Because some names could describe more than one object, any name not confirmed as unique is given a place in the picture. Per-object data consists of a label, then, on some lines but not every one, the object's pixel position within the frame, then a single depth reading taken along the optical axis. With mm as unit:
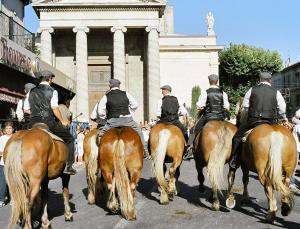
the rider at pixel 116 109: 8797
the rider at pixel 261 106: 8219
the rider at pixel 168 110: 10875
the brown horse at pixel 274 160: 7391
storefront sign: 18612
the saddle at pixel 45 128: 7713
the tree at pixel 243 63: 65000
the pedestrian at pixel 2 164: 10961
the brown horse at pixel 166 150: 9484
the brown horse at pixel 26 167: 6805
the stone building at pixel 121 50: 44938
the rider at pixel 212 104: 9570
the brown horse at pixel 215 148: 8469
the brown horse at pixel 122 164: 7848
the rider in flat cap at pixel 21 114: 9153
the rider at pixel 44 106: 7926
